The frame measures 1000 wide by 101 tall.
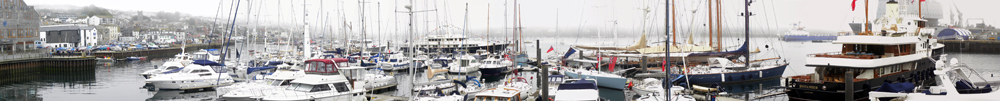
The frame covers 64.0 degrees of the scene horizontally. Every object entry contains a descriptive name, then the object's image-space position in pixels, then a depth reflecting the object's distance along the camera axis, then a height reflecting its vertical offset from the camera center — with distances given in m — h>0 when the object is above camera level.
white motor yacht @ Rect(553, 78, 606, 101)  22.34 -1.21
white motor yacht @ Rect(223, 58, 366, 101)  24.09 -1.15
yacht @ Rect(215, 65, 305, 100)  26.17 -1.25
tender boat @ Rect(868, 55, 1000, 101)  18.69 -1.08
